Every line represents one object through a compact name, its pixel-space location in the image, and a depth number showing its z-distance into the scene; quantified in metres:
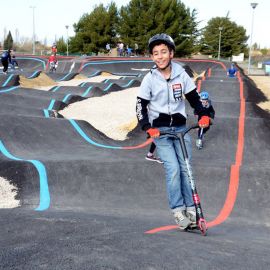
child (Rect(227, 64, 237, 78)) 29.33
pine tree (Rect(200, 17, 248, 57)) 96.44
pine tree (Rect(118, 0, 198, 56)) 75.06
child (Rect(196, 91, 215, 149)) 10.44
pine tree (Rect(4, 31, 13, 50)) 108.81
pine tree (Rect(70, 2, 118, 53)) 79.88
